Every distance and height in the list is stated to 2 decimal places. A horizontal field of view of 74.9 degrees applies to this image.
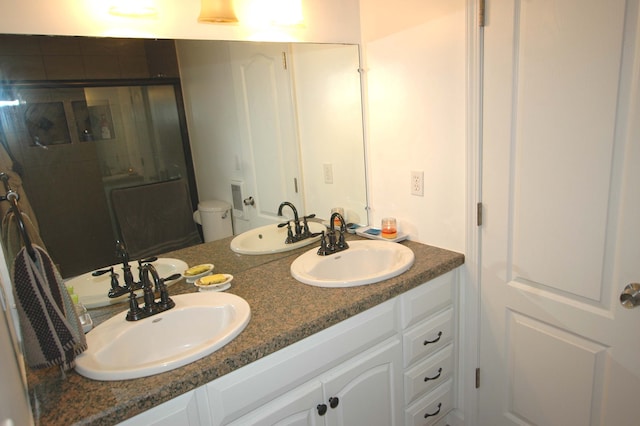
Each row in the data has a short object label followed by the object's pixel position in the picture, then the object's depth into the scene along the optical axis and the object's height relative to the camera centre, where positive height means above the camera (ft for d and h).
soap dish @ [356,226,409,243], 6.68 -1.80
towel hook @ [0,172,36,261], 3.44 -0.49
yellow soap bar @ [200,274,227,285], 5.28 -1.79
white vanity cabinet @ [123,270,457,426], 3.92 -2.75
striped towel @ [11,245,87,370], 3.39 -1.34
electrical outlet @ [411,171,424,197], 6.29 -0.93
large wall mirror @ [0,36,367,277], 4.47 +0.17
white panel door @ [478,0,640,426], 4.25 -1.07
